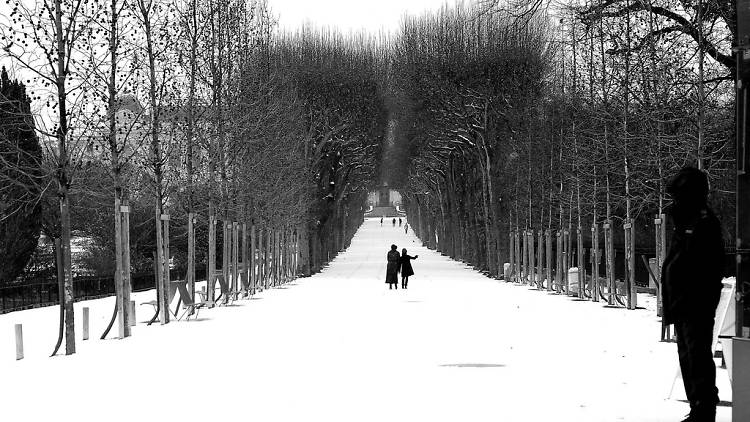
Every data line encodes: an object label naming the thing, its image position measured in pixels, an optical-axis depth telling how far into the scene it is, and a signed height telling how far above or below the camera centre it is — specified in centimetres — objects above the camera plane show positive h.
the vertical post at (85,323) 2290 -181
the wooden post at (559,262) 4197 -152
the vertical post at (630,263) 2984 -115
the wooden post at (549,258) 4453 -149
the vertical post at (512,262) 5759 -212
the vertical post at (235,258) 3812 -113
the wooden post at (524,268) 5284 -213
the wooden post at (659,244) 2554 -62
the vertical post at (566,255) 4080 -131
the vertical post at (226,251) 3622 -84
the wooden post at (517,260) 5575 -190
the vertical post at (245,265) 4103 -138
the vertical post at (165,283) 2722 -130
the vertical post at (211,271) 3453 -134
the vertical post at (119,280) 2286 -100
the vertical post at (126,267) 2305 -78
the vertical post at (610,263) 3222 -125
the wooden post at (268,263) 5091 -177
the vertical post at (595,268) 3512 -146
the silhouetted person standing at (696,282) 926 -50
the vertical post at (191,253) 3098 -72
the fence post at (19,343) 1985 -185
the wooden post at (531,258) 4978 -163
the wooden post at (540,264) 4600 -173
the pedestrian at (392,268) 4594 -176
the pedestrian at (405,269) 4662 -183
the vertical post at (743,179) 933 +25
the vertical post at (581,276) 3597 -178
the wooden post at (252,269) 4328 -162
